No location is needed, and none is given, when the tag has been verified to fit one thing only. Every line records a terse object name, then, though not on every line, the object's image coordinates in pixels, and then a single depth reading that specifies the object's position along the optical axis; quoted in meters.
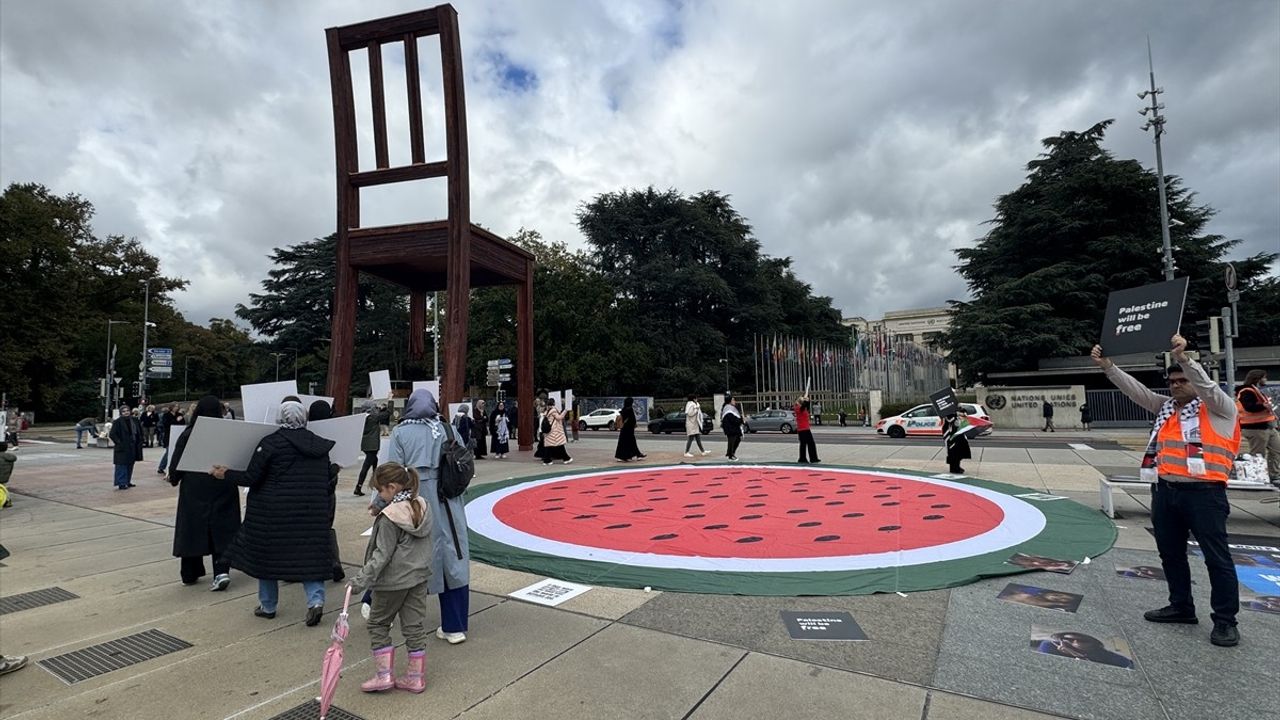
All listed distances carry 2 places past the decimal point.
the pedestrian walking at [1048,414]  27.98
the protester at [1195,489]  3.71
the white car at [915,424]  24.50
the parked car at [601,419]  35.97
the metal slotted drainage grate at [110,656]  3.62
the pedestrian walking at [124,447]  11.33
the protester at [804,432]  13.37
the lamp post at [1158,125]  21.38
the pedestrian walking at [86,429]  26.05
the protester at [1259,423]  7.64
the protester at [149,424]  22.81
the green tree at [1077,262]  33.28
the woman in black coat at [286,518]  4.24
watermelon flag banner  5.16
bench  7.38
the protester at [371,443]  10.56
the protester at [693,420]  15.16
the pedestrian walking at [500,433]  15.77
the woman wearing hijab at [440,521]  3.84
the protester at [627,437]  15.05
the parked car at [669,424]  31.12
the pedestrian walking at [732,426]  14.62
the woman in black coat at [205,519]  5.11
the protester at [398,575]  3.25
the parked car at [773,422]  30.69
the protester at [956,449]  11.44
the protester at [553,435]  14.10
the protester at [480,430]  16.36
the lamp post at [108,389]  38.06
